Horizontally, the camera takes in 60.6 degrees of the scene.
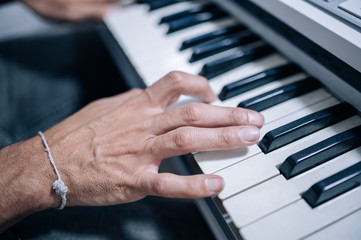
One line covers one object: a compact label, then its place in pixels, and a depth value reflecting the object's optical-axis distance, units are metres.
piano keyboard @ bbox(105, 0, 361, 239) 0.50
